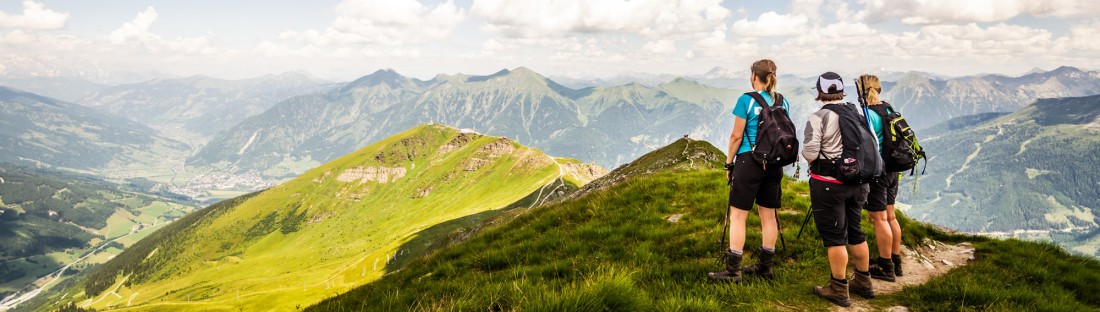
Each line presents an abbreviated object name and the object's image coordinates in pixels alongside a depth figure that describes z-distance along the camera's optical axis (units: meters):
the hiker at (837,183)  7.23
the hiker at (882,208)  8.56
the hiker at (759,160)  7.61
